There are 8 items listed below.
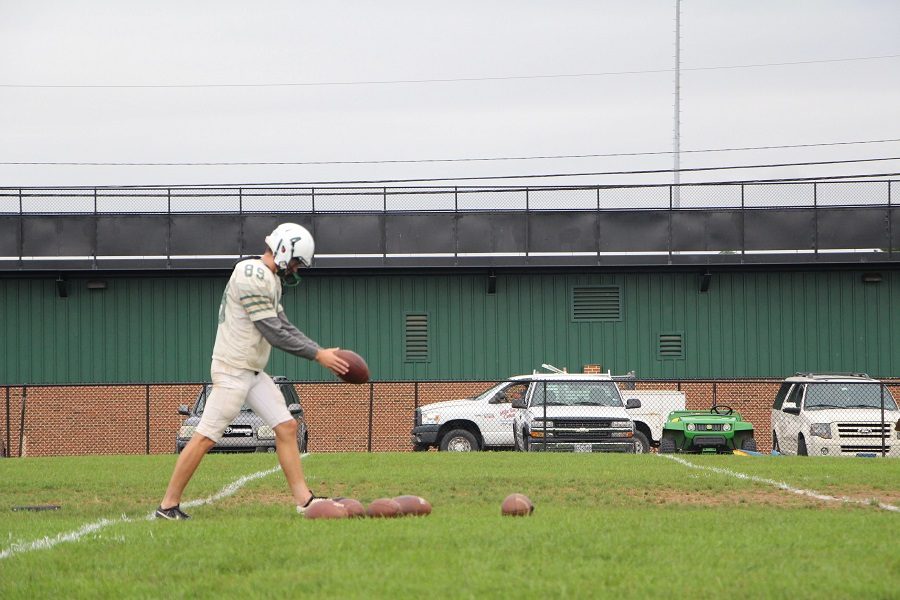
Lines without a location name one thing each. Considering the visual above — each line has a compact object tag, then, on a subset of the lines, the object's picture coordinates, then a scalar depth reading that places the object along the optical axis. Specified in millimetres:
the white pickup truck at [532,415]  45250
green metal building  67437
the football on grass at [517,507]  17750
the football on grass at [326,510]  17141
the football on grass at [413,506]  17719
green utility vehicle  46000
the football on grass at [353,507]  17328
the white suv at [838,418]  43562
